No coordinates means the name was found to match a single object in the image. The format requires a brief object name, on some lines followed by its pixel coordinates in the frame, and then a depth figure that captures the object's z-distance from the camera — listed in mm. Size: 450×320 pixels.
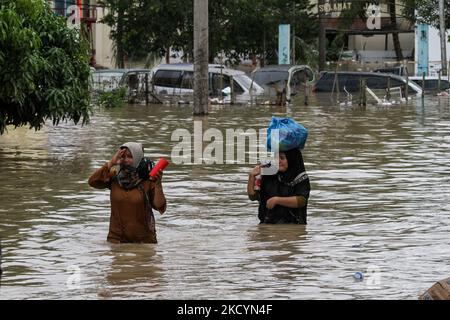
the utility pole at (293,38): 56275
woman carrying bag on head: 13234
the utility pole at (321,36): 55391
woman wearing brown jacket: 12445
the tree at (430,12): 57125
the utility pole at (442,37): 54406
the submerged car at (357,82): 43906
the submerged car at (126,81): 41062
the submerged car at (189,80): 42000
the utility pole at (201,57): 34375
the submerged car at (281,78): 43812
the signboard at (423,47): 58656
